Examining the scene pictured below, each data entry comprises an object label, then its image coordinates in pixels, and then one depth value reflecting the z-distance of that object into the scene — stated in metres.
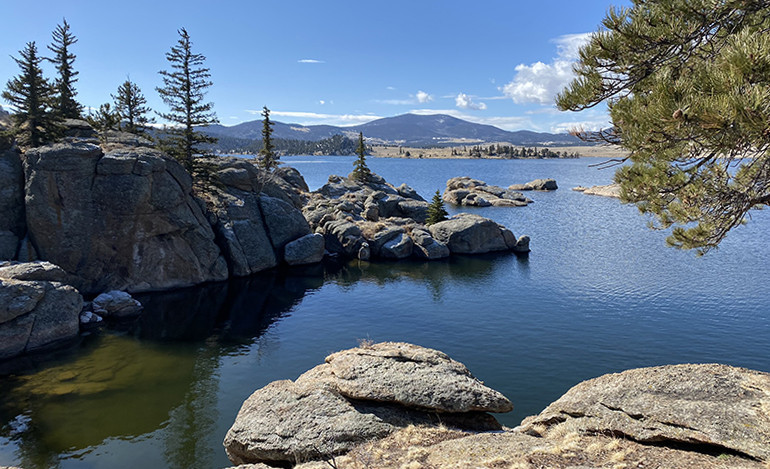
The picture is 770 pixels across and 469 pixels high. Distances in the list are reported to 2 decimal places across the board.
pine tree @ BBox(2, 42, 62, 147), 35.72
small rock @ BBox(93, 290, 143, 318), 31.80
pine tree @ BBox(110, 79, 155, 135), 62.09
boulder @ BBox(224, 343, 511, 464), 13.05
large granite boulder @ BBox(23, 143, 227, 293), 33.53
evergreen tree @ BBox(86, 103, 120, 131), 54.09
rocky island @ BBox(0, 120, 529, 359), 28.17
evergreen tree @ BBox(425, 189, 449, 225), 60.28
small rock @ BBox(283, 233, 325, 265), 46.53
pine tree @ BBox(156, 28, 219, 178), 47.88
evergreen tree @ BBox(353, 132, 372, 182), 91.45
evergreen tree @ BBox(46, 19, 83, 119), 50.19
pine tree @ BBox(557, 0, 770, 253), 8.31
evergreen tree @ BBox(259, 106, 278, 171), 73.81
